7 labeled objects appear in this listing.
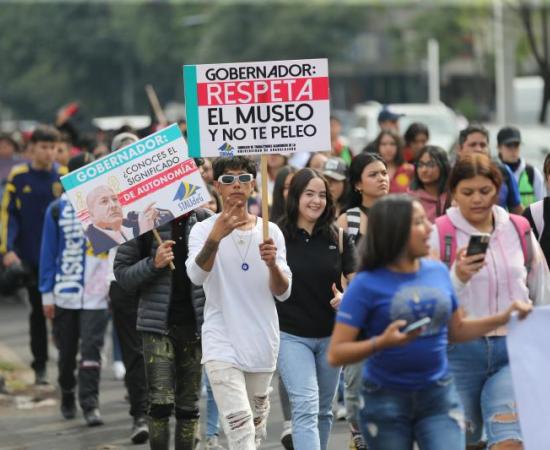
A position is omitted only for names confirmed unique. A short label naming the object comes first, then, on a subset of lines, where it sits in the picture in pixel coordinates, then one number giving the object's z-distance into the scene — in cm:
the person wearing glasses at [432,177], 1673
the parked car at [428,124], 4322
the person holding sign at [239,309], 1191
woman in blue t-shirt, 938
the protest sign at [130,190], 1333
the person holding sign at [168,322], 1307
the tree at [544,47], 4801
